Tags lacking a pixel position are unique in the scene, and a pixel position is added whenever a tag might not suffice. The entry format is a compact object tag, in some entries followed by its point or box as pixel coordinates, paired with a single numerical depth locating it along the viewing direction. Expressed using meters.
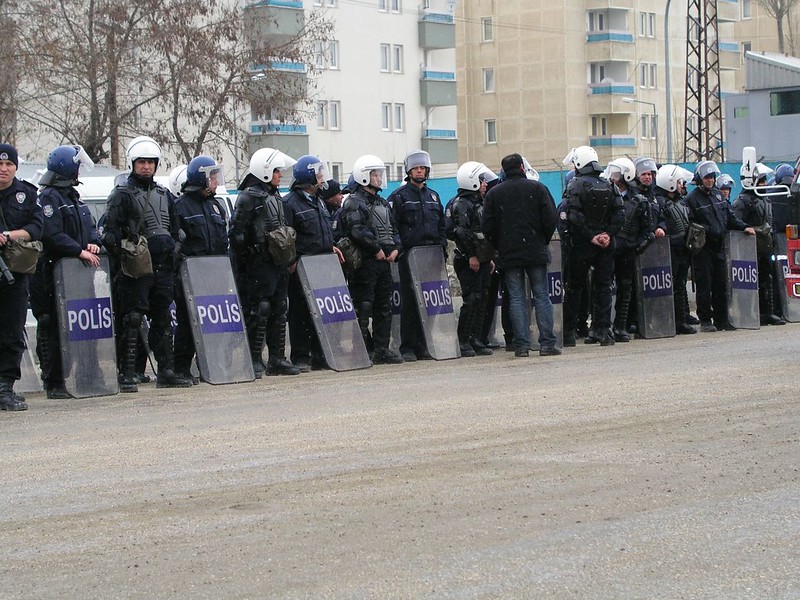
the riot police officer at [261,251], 14.66
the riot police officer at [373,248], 15.85
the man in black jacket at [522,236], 15.83
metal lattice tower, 54.03
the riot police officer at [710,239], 19.17
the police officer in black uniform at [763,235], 19.59
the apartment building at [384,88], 60.69
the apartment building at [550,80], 77.88
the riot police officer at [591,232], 17.05
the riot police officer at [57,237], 12.93
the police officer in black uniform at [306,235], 15.30
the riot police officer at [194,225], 14.11
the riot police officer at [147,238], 13.38
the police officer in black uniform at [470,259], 16.53
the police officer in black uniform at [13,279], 12.20
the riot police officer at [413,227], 16.28
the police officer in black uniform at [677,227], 18.80
